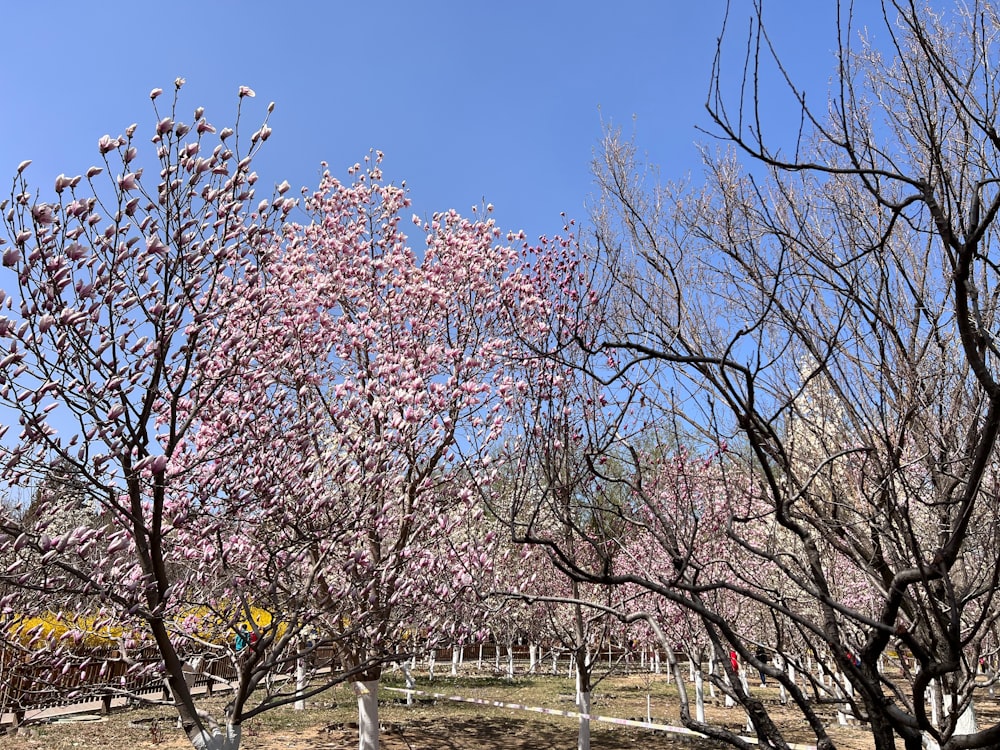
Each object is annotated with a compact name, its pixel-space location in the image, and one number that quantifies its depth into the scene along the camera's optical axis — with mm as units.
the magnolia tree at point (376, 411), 5840
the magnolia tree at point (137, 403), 3811
